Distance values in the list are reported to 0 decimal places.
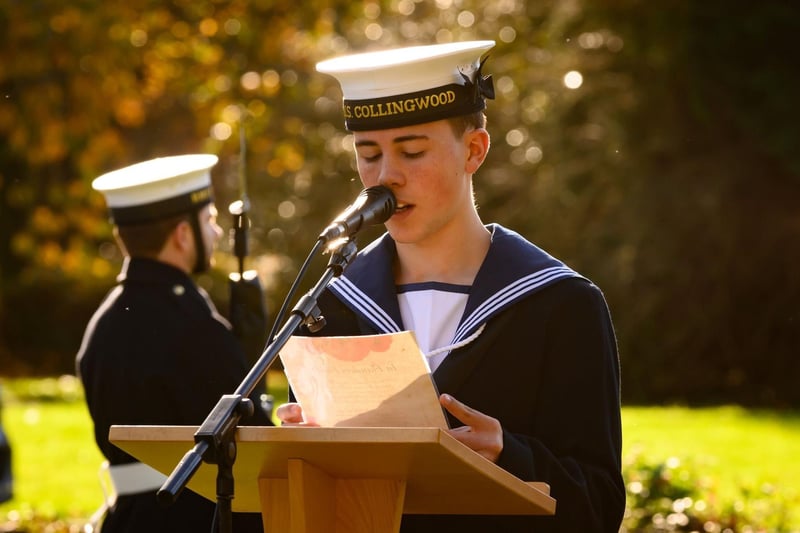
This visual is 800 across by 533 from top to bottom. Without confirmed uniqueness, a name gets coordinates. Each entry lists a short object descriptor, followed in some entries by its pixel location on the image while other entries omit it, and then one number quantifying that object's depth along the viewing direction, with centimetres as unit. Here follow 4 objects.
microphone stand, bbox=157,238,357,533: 497
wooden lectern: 502
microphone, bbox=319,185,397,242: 577
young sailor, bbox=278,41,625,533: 640
